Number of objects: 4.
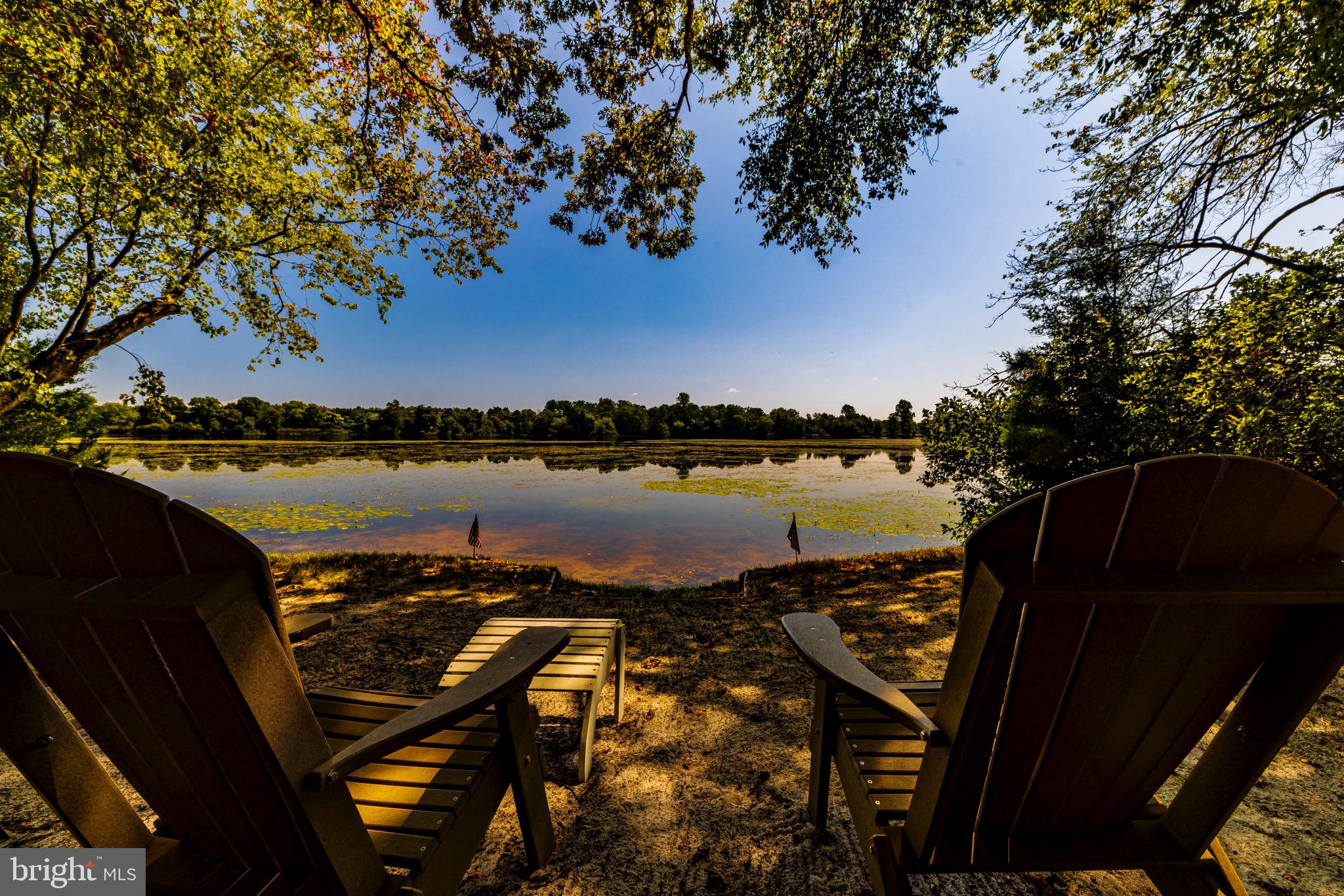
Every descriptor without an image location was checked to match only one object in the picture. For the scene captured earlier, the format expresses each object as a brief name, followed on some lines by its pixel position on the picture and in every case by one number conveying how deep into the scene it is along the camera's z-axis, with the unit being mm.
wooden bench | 2084
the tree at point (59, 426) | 5957
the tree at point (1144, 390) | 4043
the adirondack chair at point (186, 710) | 731
